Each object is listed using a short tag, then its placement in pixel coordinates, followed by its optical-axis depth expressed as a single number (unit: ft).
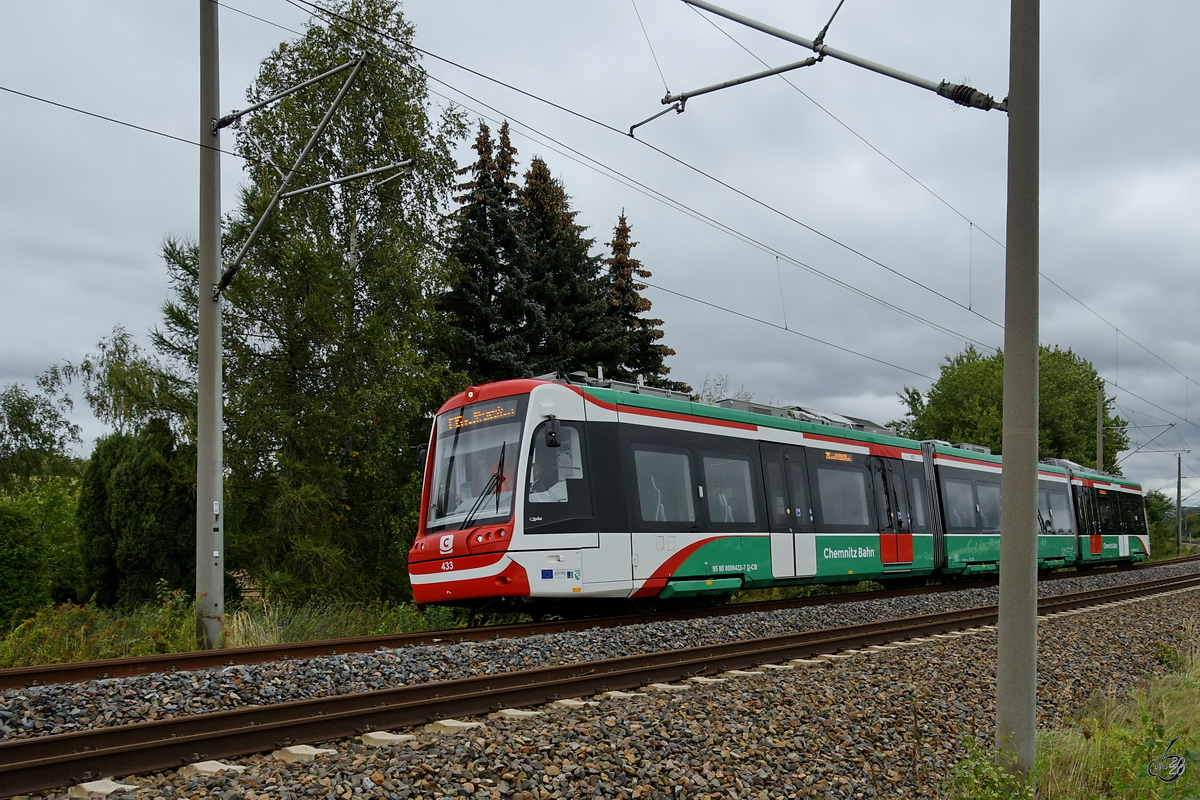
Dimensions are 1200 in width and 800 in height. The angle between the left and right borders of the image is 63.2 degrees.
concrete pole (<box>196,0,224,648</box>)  37.40
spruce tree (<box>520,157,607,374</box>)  103.30
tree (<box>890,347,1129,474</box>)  149.18
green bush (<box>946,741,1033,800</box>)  18.94
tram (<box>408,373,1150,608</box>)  37.65
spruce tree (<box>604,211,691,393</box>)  118.01
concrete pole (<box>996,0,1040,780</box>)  20.42
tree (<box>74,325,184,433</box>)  63.41
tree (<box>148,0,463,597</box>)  61.77
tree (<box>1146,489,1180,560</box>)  186.91
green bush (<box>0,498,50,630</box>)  49.93
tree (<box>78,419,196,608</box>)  56.08
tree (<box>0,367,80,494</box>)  150.10
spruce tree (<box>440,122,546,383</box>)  97.55
